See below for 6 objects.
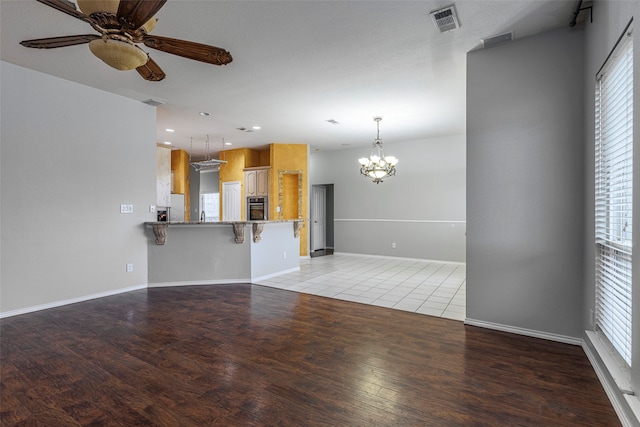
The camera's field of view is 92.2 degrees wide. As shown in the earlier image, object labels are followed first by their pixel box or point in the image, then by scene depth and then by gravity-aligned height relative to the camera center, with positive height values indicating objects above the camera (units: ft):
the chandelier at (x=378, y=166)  19.53 +2.81
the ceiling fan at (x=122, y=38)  5.43 +3.55
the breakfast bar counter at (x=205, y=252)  16.16 -2.34
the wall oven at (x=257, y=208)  25.98 +0.10
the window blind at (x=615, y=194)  6.00 +0.31
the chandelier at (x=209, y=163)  22.59 +3.54
